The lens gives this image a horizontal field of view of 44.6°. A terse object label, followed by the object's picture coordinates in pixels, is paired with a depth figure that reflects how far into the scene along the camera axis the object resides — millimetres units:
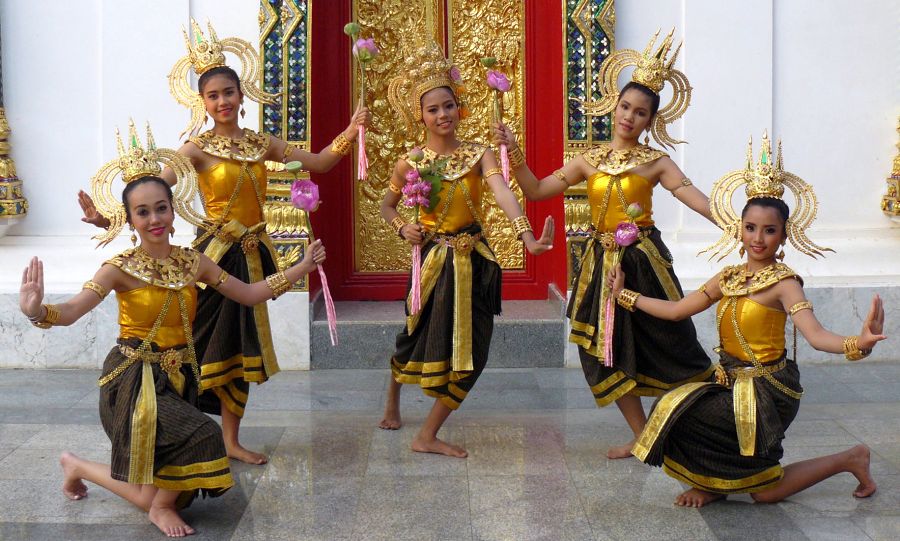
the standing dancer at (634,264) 4875
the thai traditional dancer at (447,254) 4953
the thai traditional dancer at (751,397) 4105
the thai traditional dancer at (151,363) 3984
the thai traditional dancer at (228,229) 4879
